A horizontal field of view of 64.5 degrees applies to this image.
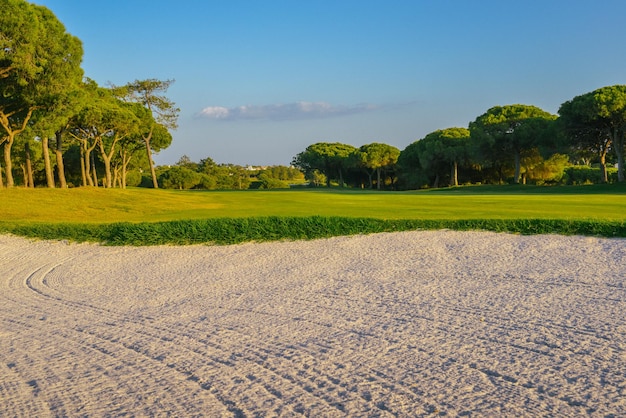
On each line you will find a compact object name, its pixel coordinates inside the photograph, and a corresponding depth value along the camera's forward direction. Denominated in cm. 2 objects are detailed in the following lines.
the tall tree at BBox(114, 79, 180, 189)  4938
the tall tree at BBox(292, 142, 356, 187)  8188
